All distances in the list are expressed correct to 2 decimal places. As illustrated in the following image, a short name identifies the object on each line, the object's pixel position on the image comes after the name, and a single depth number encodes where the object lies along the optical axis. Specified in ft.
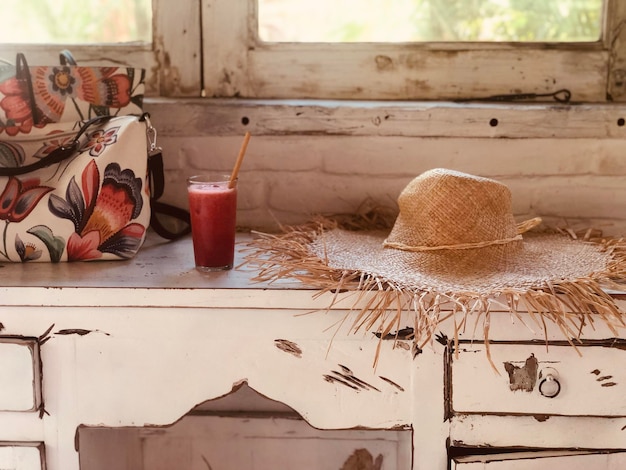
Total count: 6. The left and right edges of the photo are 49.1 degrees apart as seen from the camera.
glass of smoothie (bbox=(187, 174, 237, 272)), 3.26
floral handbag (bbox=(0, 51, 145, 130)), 3.59
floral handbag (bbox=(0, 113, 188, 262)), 3.39
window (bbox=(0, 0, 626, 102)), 4.39
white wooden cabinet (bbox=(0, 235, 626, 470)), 3.07
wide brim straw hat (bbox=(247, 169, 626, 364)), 2.92
